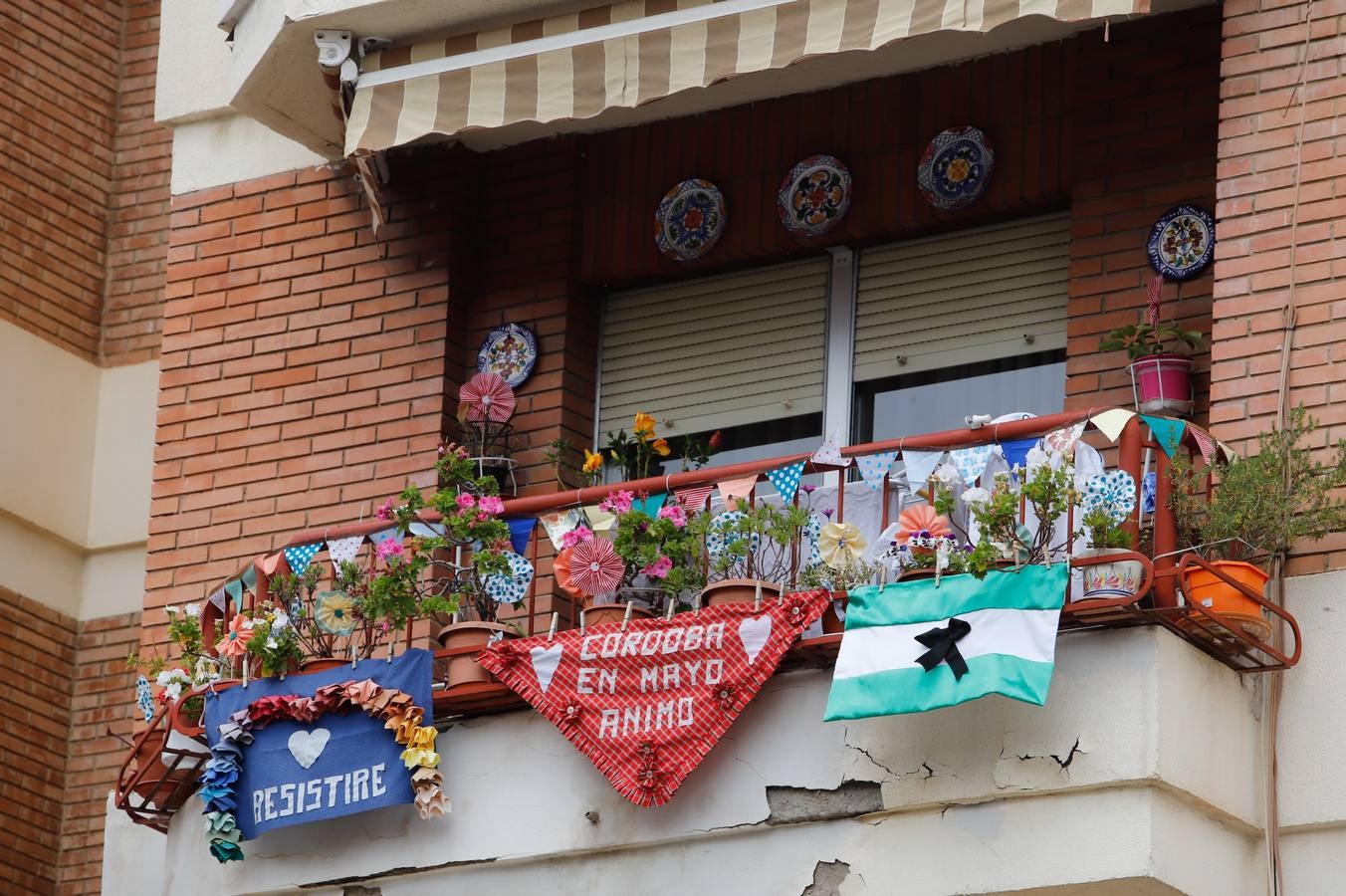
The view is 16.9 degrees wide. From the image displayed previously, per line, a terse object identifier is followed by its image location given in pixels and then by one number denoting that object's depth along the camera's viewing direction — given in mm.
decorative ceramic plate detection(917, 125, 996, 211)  20003
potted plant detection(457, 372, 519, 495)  20791
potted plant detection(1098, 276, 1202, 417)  18269
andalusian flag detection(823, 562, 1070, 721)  15246
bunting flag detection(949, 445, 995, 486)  16521
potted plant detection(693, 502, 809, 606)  16822
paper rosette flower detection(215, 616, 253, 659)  18312
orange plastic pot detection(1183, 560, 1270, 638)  15532
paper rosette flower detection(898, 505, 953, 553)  16249
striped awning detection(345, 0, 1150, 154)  17968
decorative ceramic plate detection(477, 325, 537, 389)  21350
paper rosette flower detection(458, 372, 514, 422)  20776
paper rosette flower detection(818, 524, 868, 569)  16807
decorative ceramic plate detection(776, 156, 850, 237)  20633
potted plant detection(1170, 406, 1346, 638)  15618
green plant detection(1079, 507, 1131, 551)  15618
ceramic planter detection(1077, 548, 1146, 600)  15489
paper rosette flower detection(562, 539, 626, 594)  17524
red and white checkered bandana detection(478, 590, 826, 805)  16449
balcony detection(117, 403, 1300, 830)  15504
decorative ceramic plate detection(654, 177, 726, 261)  21192
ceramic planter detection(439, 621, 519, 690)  17524
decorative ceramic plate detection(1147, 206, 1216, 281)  18599
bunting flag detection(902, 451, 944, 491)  16764
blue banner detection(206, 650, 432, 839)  17481
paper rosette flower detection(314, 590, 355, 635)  18197
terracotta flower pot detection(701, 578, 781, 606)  16750
